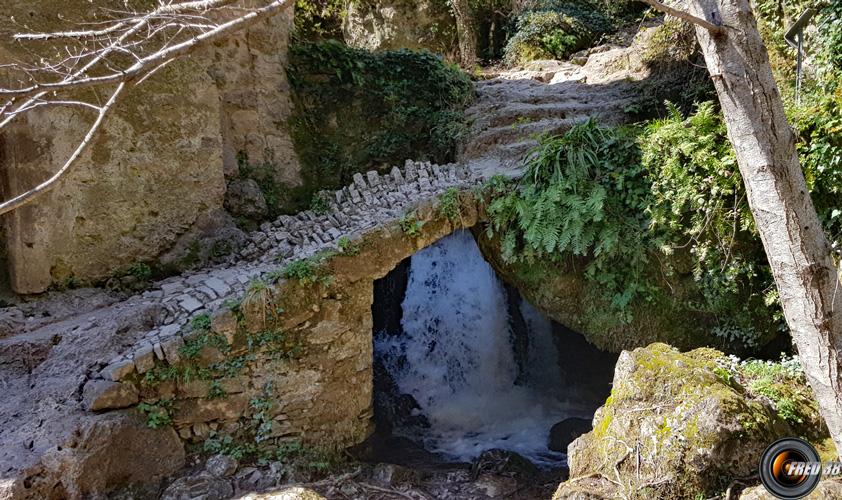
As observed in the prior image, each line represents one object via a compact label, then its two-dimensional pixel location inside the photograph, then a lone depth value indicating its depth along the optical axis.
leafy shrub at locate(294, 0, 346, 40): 10.95
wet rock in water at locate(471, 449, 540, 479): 5.87
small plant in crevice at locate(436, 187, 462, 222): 6.03
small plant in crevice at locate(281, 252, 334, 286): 5.36
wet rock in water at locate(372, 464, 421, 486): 5.45
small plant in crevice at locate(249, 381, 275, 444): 5.22
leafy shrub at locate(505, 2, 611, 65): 12.39
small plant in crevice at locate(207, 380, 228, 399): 5.00
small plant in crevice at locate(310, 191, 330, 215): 7.02
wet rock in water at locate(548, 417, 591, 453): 6.76
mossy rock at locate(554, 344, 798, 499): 3.34
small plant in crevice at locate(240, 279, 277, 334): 5.14
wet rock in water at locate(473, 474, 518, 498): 5.48
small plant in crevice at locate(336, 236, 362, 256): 5.61
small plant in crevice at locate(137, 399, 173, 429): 4.70
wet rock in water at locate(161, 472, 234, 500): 4.57
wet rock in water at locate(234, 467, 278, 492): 4.82
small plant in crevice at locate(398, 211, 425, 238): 5.85
